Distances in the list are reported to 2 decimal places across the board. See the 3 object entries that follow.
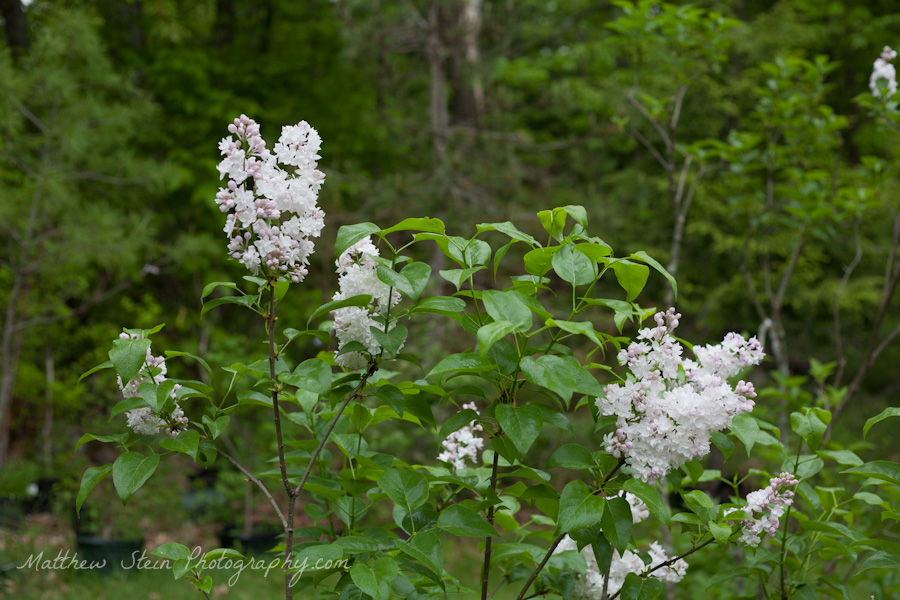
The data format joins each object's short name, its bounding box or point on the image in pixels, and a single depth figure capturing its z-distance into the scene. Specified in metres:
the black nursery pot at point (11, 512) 4.69
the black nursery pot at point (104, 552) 4.08
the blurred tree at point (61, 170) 4.72
